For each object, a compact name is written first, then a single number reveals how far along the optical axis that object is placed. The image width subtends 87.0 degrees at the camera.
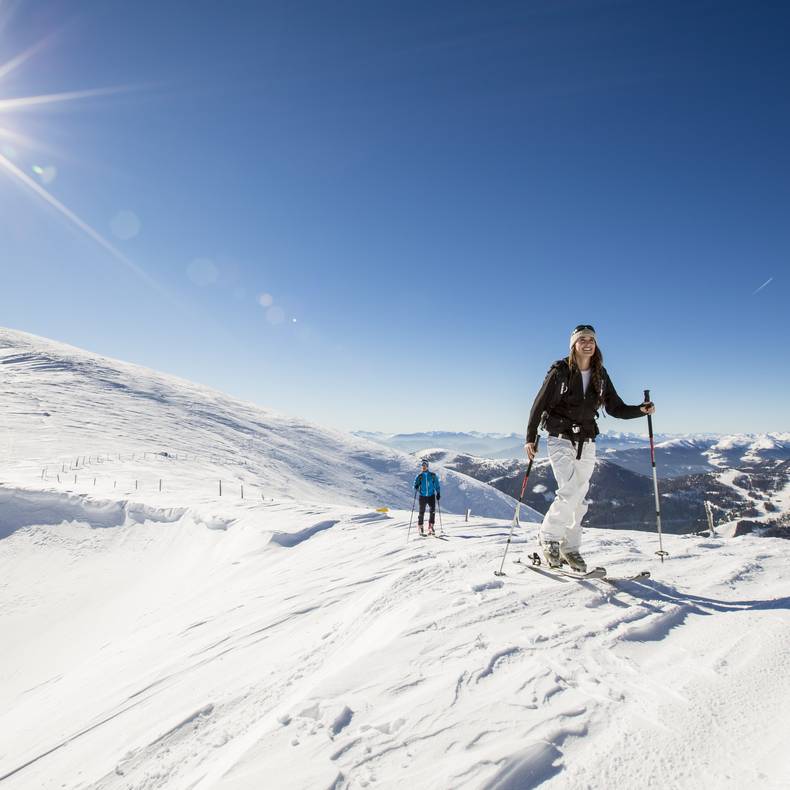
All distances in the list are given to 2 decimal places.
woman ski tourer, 5.25
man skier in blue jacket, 11.94
